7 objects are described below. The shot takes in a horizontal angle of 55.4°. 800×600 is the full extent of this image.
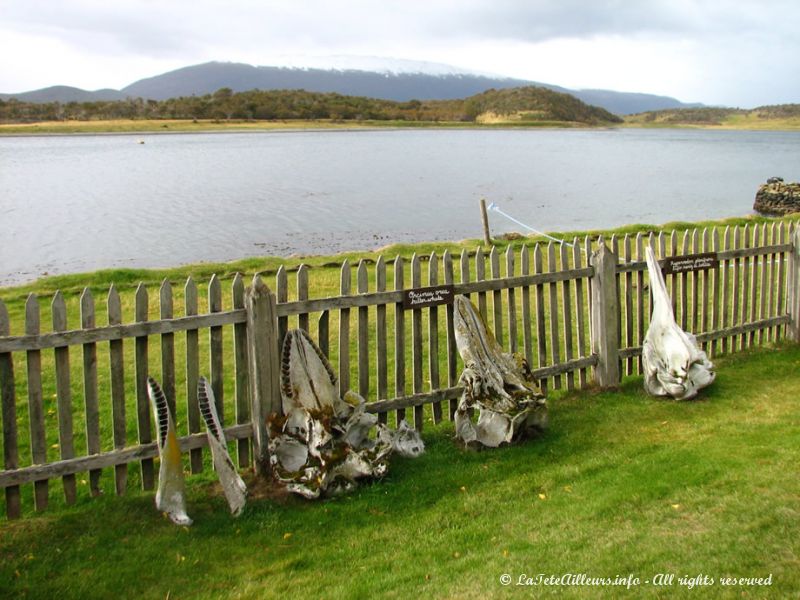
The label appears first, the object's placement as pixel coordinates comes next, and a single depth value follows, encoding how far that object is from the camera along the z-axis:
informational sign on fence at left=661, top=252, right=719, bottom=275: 9.66
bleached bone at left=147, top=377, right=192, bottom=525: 5.78
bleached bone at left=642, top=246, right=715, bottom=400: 8.59
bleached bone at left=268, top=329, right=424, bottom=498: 6.35
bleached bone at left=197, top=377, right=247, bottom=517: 5.97
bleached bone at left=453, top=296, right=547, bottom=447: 7.26
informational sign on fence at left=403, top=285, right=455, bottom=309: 7.54
